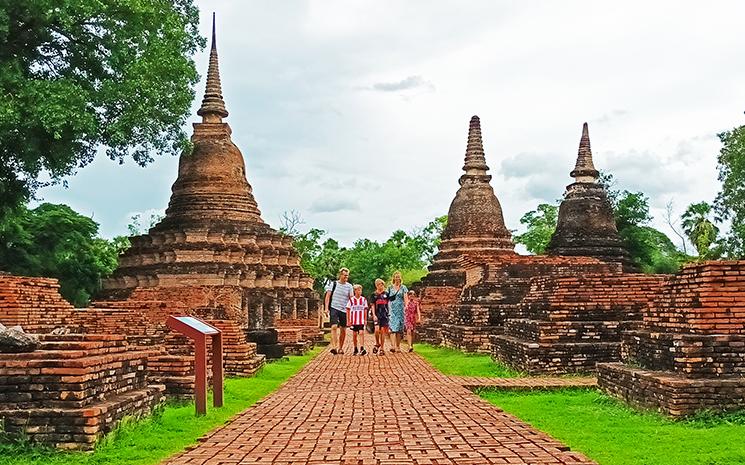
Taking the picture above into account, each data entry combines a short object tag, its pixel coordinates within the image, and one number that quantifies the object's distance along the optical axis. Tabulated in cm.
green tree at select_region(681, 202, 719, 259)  3709
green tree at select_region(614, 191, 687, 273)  3912
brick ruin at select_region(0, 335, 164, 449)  582
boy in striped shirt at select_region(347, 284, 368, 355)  1605
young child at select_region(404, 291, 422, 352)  1795
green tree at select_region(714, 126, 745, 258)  3073
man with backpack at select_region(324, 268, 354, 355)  1567
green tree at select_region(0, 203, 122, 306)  2653
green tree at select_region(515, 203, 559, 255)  5266
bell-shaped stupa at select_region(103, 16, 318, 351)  2559
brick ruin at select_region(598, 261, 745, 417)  694
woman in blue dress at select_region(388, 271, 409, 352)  1630
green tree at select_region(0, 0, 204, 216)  1552
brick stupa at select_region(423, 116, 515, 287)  2875
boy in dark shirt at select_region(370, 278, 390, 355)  1642
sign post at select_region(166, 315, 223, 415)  777
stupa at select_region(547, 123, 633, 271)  2764
